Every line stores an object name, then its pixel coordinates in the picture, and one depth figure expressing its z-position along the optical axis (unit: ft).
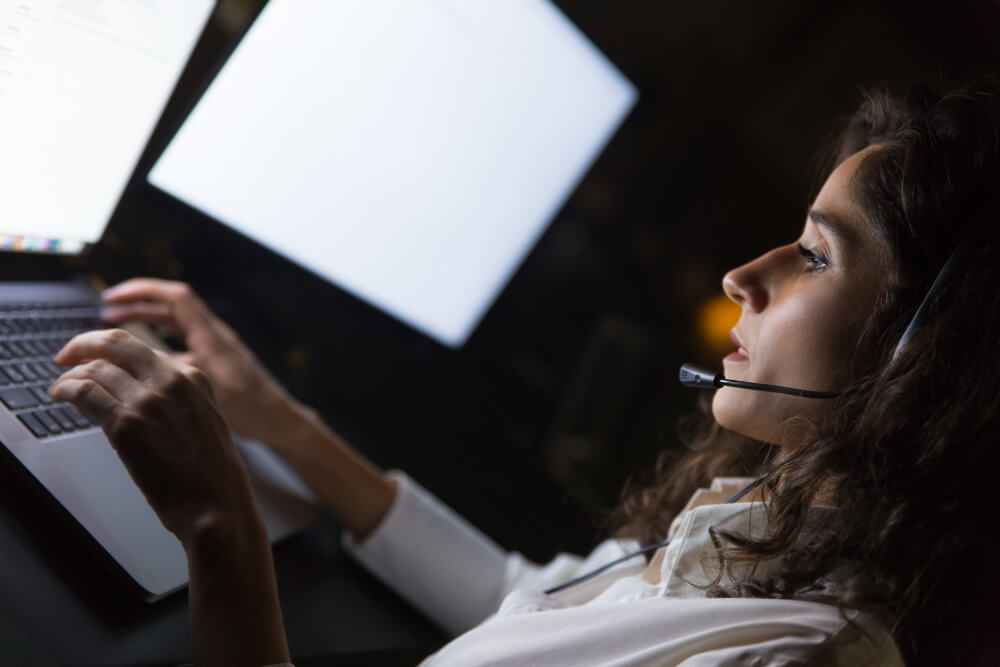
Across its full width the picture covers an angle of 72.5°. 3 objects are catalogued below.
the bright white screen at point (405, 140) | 2.36
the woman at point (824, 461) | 1.63
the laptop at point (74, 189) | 1.66
